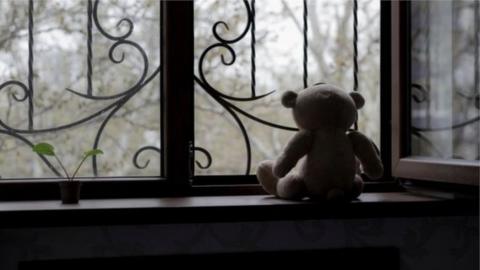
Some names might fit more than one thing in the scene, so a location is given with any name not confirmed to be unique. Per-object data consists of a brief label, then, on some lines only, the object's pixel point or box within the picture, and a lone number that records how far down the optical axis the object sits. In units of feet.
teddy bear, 8.35
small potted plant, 8.22
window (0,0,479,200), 8.75
